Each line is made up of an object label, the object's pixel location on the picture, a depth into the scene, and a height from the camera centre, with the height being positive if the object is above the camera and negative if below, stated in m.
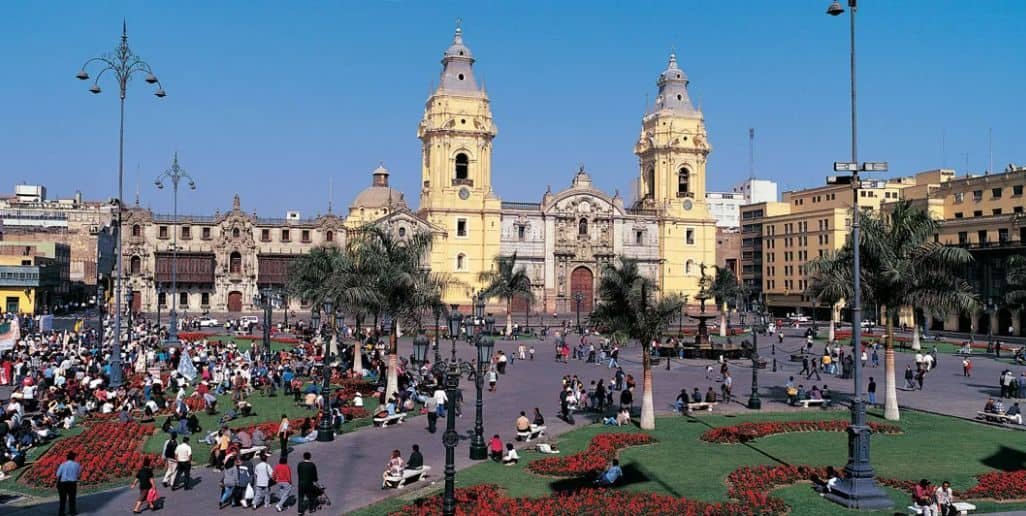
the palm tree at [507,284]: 61.12 +1.11
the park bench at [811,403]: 29.27 -3.44
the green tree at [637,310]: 24.52 -0.30
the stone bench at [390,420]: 25.37 -3.46
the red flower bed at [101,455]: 18.61 -3.53
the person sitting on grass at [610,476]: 17.92 -3.57
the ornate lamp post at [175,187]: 49.06 +6.39
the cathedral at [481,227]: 78.81 +6.78
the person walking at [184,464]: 17.83 -3.28
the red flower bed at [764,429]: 23.22 -3.56
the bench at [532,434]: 23.25 -3.53
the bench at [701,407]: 28.33 -3.43
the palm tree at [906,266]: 25.48 +0.93
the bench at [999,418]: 25.62 -3.46
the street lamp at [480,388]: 20.62 -2.14
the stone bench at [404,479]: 17.95 -3.64
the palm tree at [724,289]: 60.91 +0.68
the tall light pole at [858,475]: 16.41 -3.30
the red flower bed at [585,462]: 19.27 -3.62
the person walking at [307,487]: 16.02 -3.36
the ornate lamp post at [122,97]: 28.98 +6.70
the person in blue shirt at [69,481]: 15.65 -3.17
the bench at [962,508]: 15.62 -3.70
